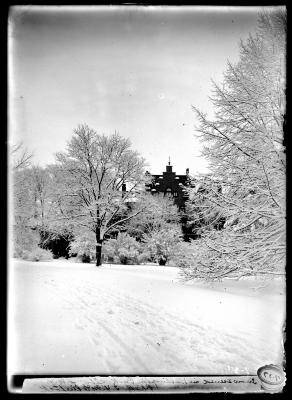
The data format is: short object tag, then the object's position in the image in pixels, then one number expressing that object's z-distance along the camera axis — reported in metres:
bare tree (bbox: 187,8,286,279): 3.63
